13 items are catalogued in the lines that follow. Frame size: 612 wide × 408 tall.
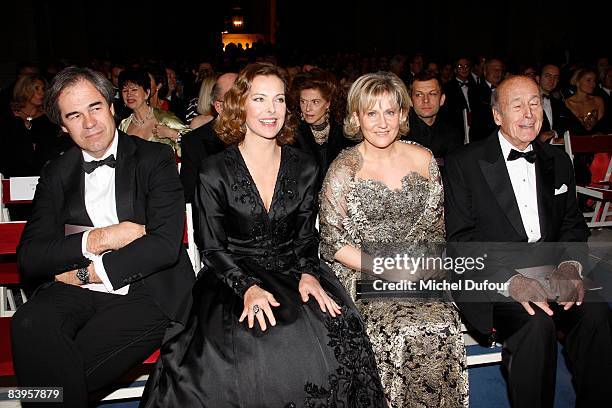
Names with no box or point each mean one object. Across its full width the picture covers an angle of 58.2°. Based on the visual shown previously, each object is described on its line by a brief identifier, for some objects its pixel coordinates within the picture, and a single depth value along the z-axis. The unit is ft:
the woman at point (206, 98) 17.26
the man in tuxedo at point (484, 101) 22.81
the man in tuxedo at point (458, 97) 28.36
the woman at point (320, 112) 15.21
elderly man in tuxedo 8.51
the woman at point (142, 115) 16.80
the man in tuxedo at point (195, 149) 13.26
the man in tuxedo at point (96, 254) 7.82
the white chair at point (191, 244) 10.21
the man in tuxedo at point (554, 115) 21.40
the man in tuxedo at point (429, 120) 15.61
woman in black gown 7.56
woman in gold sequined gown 9.61
